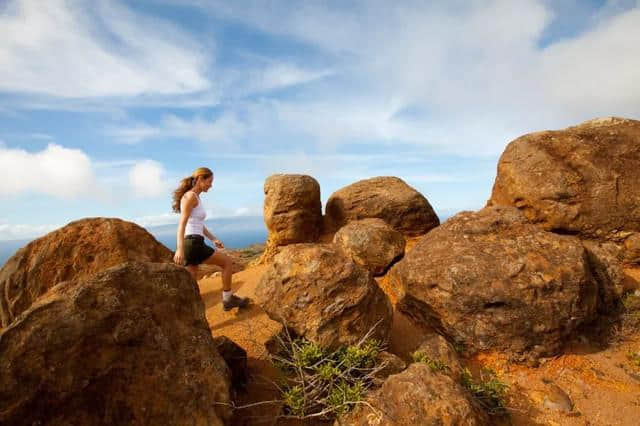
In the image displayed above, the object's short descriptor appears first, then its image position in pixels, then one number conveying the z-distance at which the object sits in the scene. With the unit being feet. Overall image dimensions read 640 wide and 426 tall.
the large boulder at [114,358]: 10.16
